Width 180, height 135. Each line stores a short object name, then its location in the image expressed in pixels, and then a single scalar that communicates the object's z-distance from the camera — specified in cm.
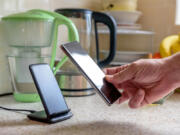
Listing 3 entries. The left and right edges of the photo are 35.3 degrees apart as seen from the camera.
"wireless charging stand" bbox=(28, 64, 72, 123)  65
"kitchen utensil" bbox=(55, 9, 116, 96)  94
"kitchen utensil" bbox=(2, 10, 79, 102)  83
